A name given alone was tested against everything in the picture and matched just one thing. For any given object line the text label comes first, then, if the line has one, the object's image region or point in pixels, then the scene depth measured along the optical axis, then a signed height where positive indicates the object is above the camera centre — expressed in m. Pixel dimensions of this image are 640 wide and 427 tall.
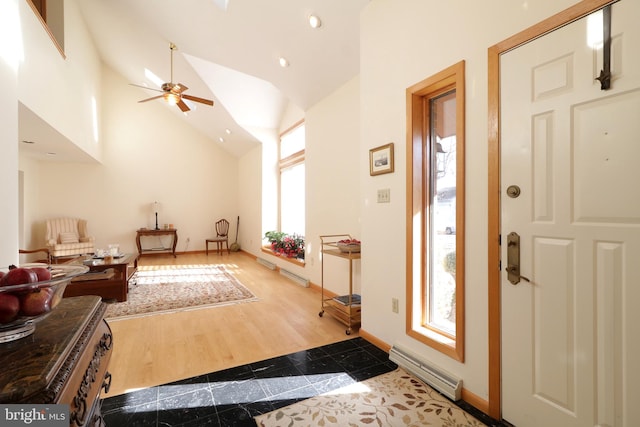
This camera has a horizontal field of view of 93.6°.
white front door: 1.23 -0.06
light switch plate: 2.48 +0.15
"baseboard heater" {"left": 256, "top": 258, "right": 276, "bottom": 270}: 5.95 -1.04
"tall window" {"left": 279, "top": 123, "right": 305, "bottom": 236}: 5.72 +0.67
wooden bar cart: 2.93 -0.97
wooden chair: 8.05 -0.57
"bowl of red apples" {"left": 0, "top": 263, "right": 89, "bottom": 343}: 0.71 -0.21
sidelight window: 2.14 +0.01
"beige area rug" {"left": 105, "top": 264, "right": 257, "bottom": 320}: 3.65 -1.13
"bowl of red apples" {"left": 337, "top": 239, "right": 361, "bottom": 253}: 3.01 -0.33
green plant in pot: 5.35 -0.58
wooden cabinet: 0.57 -0.33
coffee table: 3.71 -0.85
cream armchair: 5.78 -0.51
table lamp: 7.57 +0.19
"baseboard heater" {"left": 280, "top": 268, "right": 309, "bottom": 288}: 4.64 -1.06
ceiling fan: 4.14 +1.69
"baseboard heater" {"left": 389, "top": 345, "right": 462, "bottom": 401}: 1.86 -1.09
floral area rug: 1.68 -1.17
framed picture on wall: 2.43 +0.45
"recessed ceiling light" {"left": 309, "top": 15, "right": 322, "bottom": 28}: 2.85 +1.84
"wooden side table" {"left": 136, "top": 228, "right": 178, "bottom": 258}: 7.21 -0.53
